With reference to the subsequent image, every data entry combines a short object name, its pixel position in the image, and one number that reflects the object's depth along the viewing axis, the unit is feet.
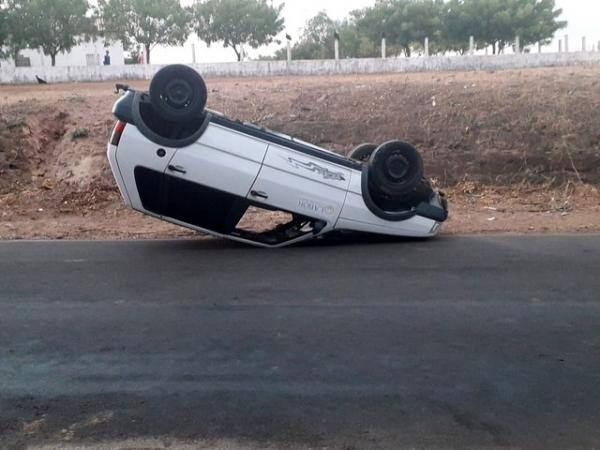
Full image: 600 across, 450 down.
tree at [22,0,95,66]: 144.36
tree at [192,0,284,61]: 168.14
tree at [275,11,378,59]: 175.08
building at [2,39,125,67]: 168.35
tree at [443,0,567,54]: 157.48
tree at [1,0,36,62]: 141.90
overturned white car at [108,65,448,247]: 30.60
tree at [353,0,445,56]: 160.15
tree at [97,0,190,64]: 163.73
